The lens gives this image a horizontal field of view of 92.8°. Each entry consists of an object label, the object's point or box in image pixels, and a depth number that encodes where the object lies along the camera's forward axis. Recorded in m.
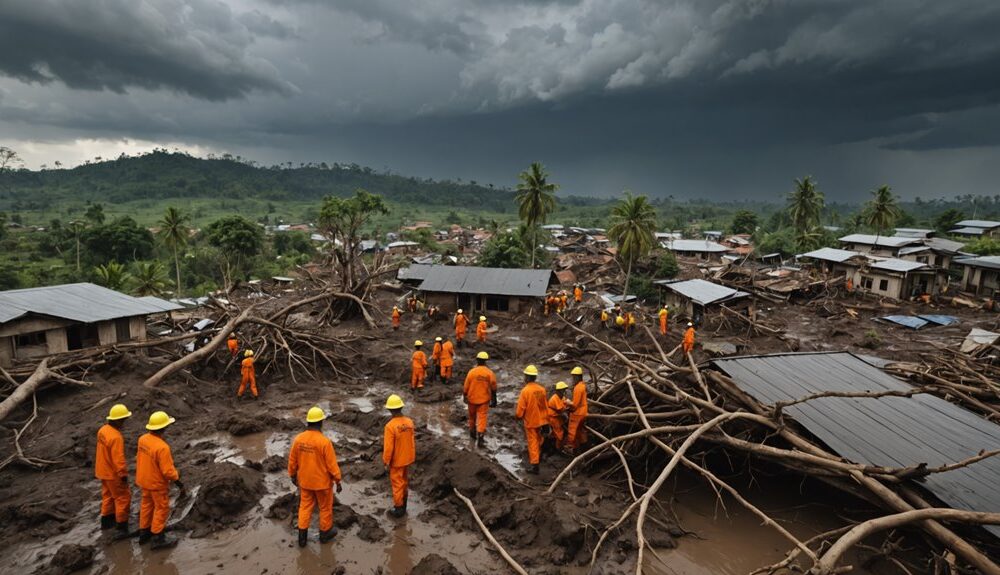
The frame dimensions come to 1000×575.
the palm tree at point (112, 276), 28.50
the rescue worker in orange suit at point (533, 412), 7.83
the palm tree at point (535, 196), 37.66
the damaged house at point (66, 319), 12.27
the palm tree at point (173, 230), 35.50
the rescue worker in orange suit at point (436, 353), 13.61
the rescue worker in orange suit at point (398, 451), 6.44
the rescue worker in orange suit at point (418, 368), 12.87
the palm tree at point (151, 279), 29.31
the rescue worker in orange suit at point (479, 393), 8.81
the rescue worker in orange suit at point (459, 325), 17.98
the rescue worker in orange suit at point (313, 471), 5.77
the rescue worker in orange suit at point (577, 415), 7.89
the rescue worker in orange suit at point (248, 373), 12.13
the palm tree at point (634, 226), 31.64
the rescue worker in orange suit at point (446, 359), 13.44
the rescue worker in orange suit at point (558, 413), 8.00
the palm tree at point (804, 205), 48.88
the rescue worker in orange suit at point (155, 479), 5.64
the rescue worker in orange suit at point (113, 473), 5.80
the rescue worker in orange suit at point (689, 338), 15.28
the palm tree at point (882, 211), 42.12
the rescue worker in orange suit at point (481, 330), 17.97
